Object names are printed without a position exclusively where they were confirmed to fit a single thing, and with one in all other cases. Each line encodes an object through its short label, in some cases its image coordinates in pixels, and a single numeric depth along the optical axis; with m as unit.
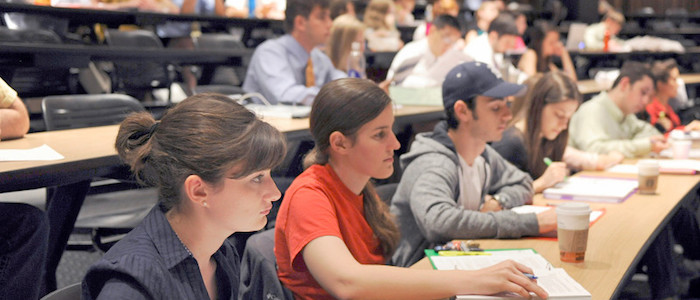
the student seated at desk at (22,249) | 2.12
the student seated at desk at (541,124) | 3.16
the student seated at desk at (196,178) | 1.27
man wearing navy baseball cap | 2.06
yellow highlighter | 1.87
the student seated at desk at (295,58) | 4.05
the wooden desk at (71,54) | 3.76
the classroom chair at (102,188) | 2.74
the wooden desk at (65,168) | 1.98
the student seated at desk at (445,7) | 9.21
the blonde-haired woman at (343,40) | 4.73
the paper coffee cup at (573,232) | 1.82
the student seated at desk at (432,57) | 5.38
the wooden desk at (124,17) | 5.16
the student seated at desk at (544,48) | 7.44
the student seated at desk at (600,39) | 9.91
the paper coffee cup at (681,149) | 3.59
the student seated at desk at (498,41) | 6.46
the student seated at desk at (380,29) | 7.30
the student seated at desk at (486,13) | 9.87
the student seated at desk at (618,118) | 3.94
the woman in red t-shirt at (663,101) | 5.09
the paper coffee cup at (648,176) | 2.72
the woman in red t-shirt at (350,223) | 1.52
